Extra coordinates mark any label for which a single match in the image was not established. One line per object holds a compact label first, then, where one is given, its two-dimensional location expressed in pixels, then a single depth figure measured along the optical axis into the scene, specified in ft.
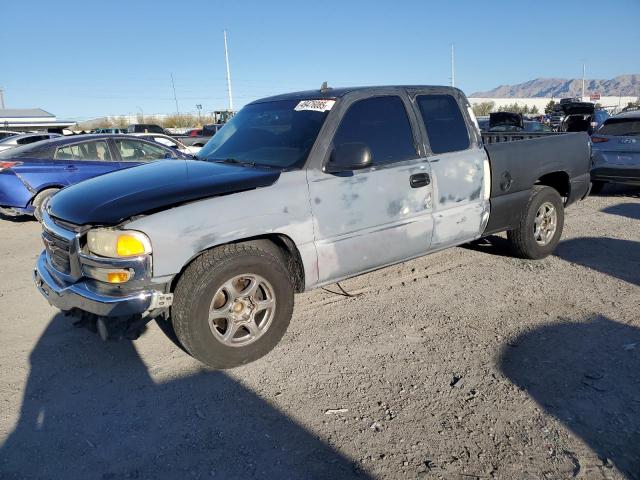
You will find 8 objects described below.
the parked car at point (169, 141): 33.45
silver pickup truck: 9.71
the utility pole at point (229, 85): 151.07
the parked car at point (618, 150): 28.22
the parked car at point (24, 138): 47.21
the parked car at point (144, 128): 84.86
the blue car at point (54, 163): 25.86
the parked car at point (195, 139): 51.66
